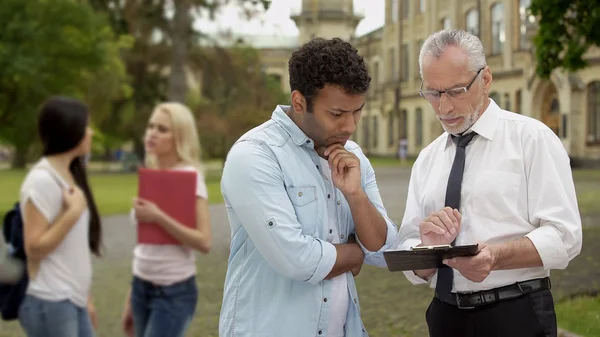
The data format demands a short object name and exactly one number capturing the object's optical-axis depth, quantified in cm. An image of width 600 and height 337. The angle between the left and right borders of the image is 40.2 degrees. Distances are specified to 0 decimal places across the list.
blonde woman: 400
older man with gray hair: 256
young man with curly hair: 240
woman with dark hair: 341
